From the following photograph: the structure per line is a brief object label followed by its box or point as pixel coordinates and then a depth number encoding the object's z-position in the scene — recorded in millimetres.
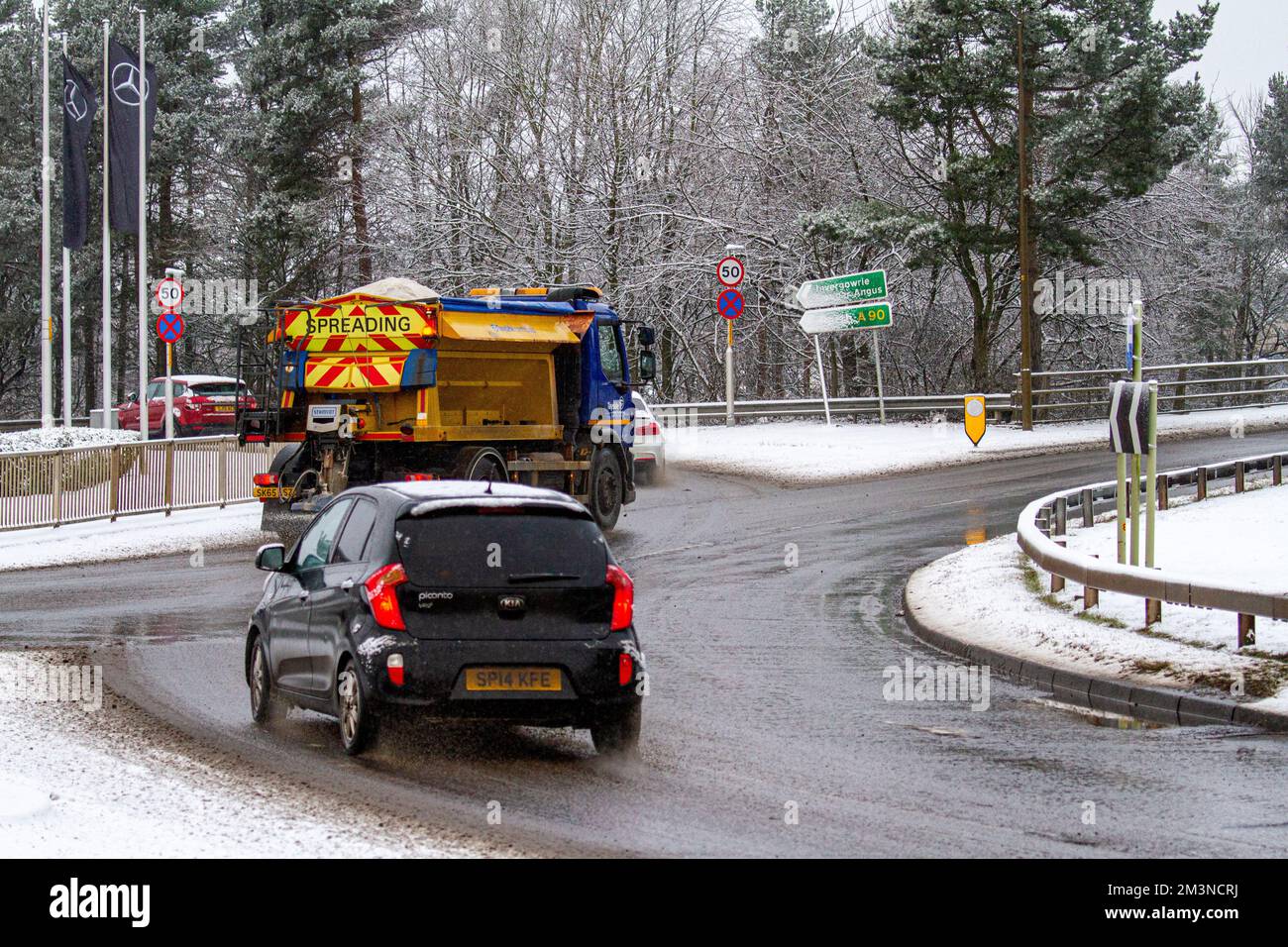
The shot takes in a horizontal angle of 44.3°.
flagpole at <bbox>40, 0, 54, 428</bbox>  35656
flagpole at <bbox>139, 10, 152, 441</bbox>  34344
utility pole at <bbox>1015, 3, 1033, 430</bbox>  35062
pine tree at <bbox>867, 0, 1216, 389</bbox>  36250
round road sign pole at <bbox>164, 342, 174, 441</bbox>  30000
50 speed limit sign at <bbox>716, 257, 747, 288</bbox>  34500
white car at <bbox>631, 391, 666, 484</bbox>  29359
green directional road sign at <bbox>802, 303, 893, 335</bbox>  34000
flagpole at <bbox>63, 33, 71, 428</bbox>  37500
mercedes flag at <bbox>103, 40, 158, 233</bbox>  34375
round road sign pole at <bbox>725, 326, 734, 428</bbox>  35291
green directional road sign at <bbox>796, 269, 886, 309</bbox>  34188
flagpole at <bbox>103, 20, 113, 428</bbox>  34438
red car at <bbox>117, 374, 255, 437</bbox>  42469
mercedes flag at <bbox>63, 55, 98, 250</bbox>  34469
